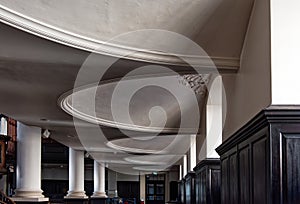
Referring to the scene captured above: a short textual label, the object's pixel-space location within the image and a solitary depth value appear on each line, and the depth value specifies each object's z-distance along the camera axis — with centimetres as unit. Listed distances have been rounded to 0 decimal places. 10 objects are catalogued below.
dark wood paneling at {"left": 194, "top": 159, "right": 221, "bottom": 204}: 650
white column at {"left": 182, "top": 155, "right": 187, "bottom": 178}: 1339
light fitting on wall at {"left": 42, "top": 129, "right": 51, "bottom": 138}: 1025
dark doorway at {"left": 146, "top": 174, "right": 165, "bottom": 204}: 2871
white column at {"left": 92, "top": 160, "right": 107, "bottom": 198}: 2034
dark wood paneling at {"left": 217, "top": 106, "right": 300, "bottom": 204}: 298
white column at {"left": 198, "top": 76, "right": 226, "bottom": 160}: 693
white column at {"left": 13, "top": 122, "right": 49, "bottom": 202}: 972
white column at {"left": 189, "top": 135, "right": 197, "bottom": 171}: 1031
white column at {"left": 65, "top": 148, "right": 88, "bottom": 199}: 1561
